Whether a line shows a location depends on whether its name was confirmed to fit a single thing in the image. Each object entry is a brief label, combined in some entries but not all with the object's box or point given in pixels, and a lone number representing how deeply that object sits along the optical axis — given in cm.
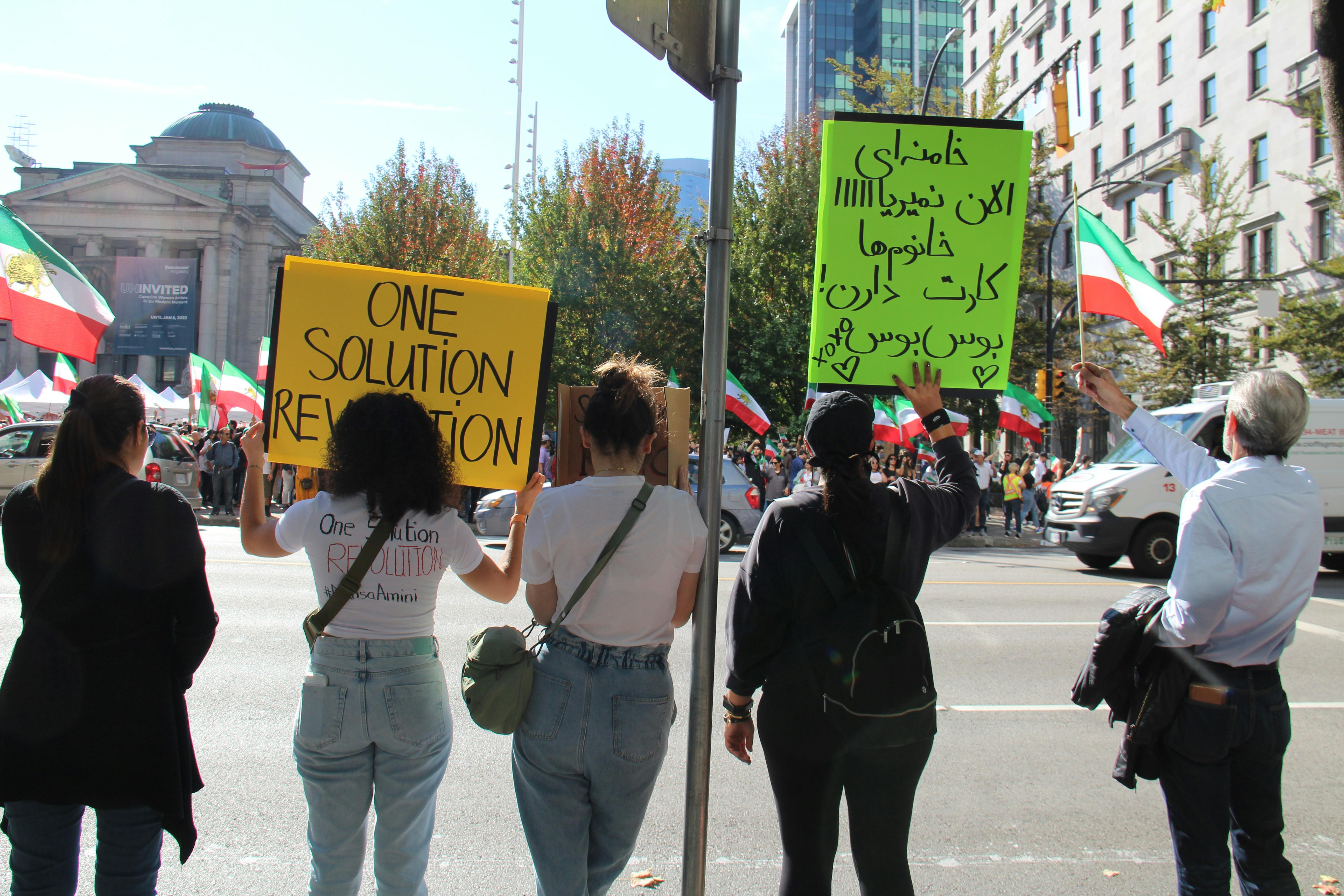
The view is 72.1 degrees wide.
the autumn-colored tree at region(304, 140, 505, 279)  3050
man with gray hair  252
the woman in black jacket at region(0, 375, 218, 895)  230
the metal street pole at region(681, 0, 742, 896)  241
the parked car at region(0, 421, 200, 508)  1526
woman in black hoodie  231
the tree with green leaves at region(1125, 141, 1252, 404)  2764
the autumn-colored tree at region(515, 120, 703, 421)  2595
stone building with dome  5259
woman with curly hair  233
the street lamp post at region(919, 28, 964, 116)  1494
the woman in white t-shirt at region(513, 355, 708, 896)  226
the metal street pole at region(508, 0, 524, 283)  3366
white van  1155
